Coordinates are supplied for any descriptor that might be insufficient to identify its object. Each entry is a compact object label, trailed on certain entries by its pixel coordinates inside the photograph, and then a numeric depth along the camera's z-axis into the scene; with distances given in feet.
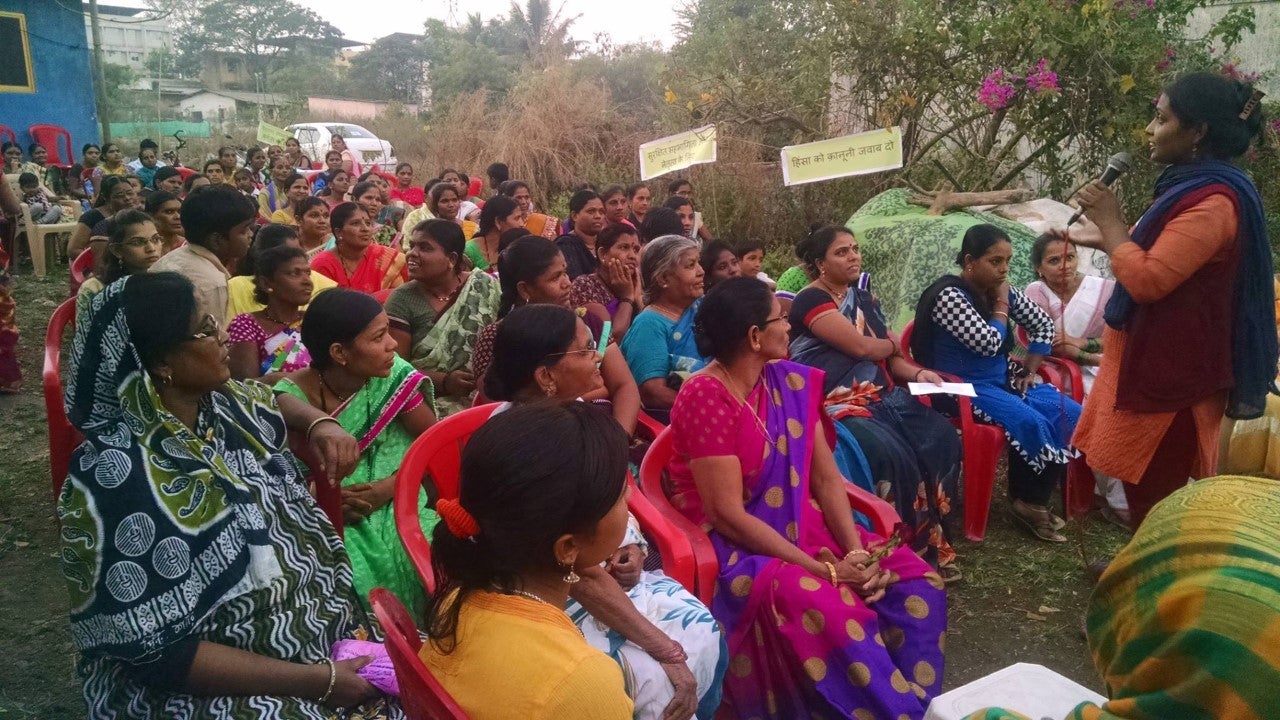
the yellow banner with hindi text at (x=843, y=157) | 18.48
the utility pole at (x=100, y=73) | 46.70
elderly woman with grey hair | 12.36
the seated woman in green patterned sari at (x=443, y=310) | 13.07
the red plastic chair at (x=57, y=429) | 11.16
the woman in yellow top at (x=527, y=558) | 4.93
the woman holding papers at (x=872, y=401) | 12.33
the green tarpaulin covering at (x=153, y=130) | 82.43
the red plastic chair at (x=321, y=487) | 8.20
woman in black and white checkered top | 13.62
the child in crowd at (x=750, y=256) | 17.19
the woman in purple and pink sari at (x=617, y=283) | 14.49
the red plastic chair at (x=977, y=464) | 13.67
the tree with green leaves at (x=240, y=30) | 151.02
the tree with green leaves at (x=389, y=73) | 138.51
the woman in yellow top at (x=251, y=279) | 13.56
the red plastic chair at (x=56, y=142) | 49.08
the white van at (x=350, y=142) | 64.23
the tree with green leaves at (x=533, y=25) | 108.68
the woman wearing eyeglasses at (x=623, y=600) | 7.00
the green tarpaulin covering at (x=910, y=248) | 20.57
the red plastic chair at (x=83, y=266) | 18.35
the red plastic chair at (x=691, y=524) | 8.80
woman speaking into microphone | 9.33
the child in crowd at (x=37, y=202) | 35.83
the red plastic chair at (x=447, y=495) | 8.33
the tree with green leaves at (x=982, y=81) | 22.27
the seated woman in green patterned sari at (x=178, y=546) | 6.10
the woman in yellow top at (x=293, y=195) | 24.71
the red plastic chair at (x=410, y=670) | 5.18
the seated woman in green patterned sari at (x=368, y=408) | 8.70
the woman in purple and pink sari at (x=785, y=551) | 8.24
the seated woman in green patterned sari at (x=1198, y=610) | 3.30
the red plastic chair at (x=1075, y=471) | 14.29
